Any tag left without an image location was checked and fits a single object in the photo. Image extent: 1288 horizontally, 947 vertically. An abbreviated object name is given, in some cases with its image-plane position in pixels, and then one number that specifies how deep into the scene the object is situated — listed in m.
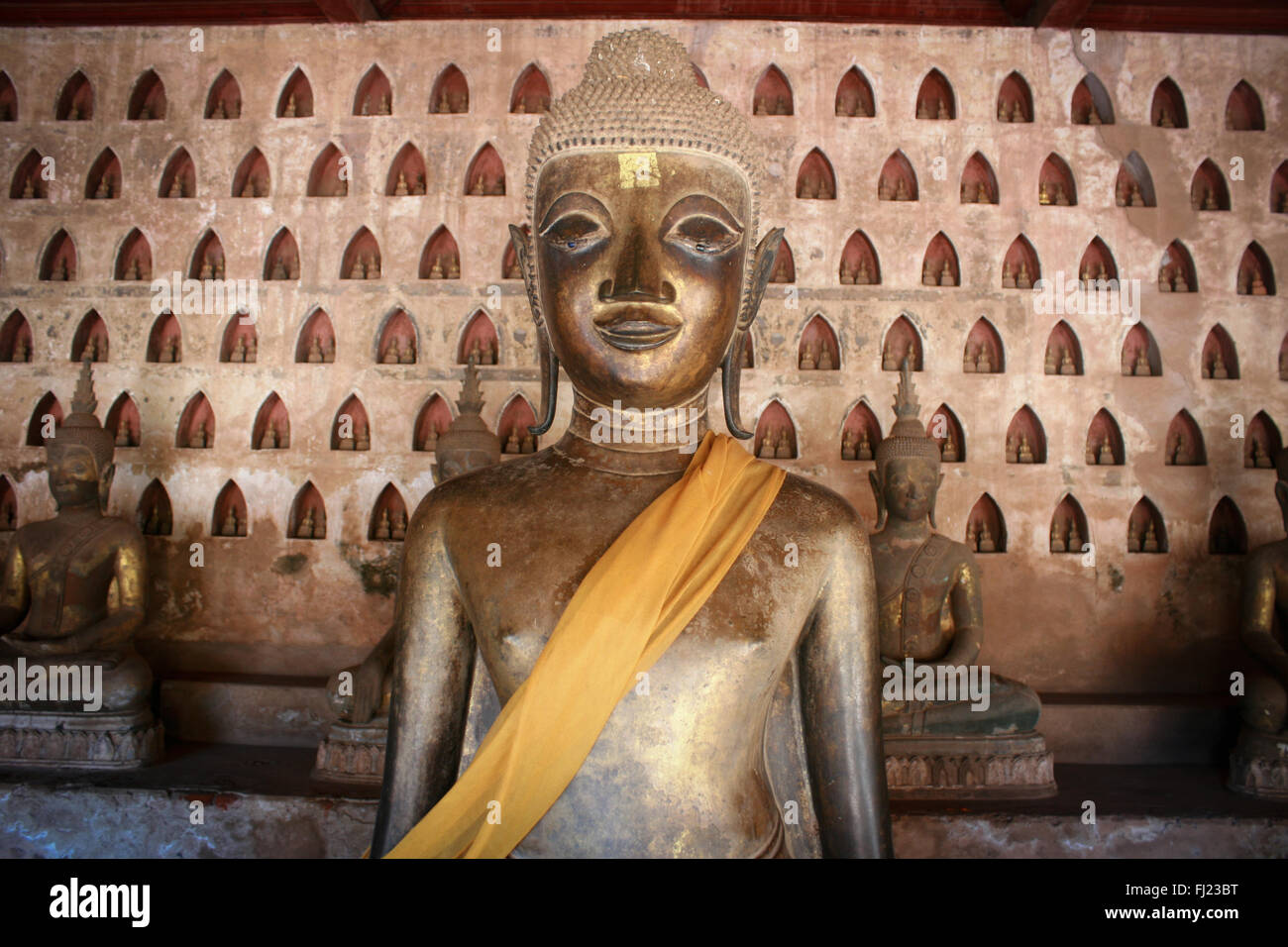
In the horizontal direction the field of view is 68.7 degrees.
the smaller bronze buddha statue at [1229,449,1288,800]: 4.94
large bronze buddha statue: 1.87
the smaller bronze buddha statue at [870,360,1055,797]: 4.89
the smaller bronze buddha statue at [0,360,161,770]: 5.12
